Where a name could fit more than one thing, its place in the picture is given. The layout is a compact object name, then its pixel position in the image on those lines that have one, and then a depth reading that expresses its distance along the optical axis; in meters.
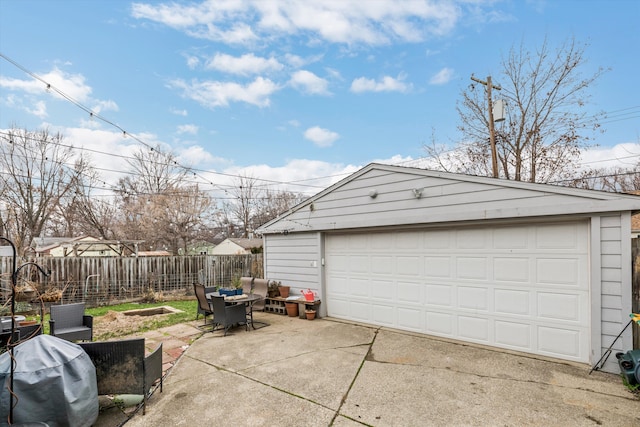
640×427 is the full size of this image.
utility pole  8.20
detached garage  4.02
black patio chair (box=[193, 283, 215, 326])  6.38
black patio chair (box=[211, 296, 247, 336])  5.75
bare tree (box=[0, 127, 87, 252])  15.85
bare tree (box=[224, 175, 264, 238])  26.03
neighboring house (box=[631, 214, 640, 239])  12.58
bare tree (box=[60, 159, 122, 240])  18.12
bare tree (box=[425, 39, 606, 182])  9.86
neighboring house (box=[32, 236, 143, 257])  15.20
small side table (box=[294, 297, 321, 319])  6.96
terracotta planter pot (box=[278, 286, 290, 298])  7.66
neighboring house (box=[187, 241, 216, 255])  24.58
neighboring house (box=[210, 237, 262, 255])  24.92
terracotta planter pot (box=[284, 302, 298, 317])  7.23
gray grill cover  2.47
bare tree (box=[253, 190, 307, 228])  26.97
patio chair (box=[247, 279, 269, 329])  7.50
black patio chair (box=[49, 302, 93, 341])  4.73
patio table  6.14
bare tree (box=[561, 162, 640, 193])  11.04
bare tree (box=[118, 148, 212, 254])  18.61
